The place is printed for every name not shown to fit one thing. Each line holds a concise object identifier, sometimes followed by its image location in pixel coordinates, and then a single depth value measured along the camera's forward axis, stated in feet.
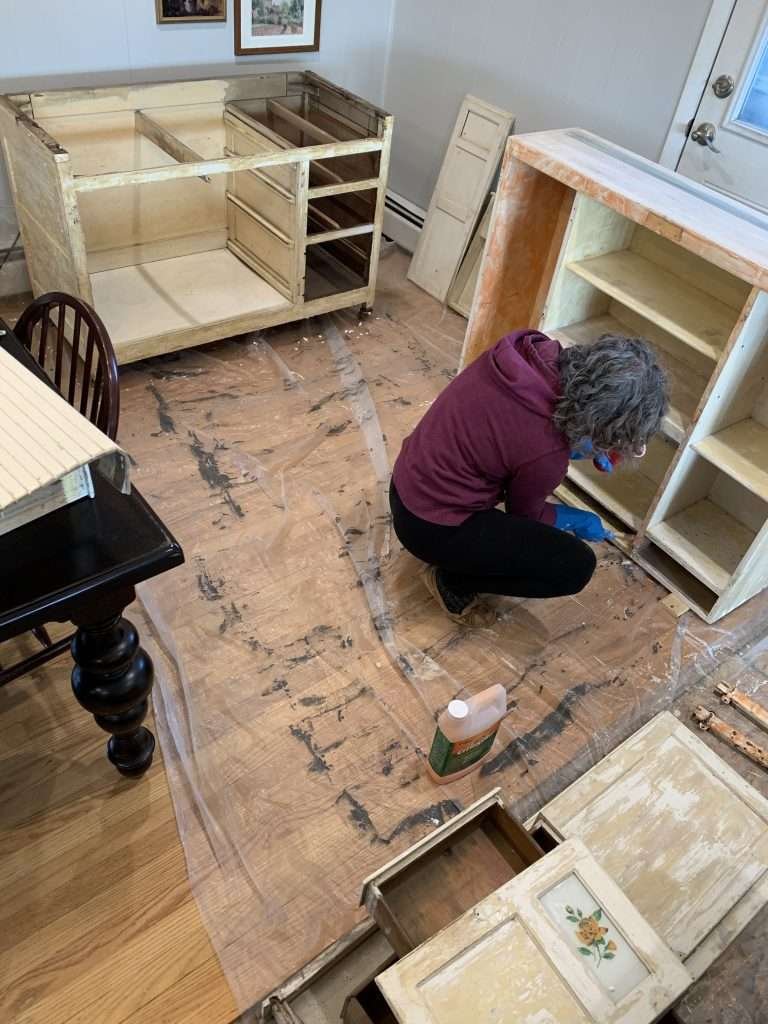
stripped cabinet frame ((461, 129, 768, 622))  6.31
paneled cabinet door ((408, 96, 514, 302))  10.12
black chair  4.77
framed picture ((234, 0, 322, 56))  9.69
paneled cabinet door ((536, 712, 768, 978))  4.92
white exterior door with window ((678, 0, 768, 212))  7.16
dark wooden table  3.43
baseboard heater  11.90
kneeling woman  5.49
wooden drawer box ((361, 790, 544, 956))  4.10
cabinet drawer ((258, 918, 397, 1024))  4.36
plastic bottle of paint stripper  5.30
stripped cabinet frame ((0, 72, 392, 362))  8.43
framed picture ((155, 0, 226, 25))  9.07
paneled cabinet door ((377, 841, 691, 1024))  3.36
